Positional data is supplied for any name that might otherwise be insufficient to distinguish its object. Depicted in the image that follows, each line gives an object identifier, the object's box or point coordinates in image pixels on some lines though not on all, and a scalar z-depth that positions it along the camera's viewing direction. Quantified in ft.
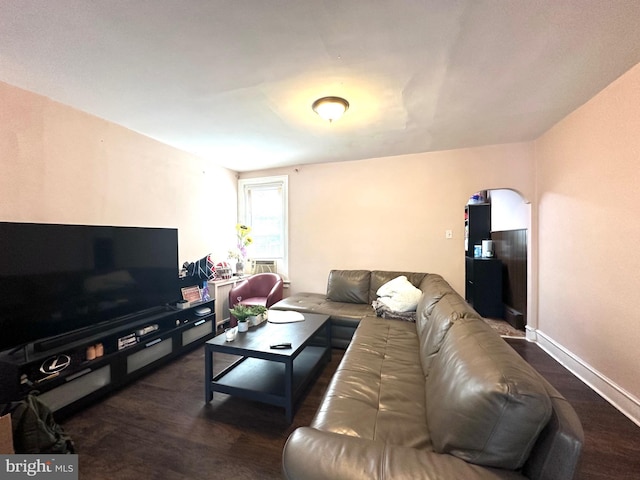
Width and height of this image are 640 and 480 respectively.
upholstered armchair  11.89
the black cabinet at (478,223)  15.93
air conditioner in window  14.26
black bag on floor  4.58
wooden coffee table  6.07
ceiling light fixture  7.15
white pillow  9.12
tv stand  5.57
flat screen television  5.87
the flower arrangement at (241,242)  14.11
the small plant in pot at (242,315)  7.52
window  14.37
